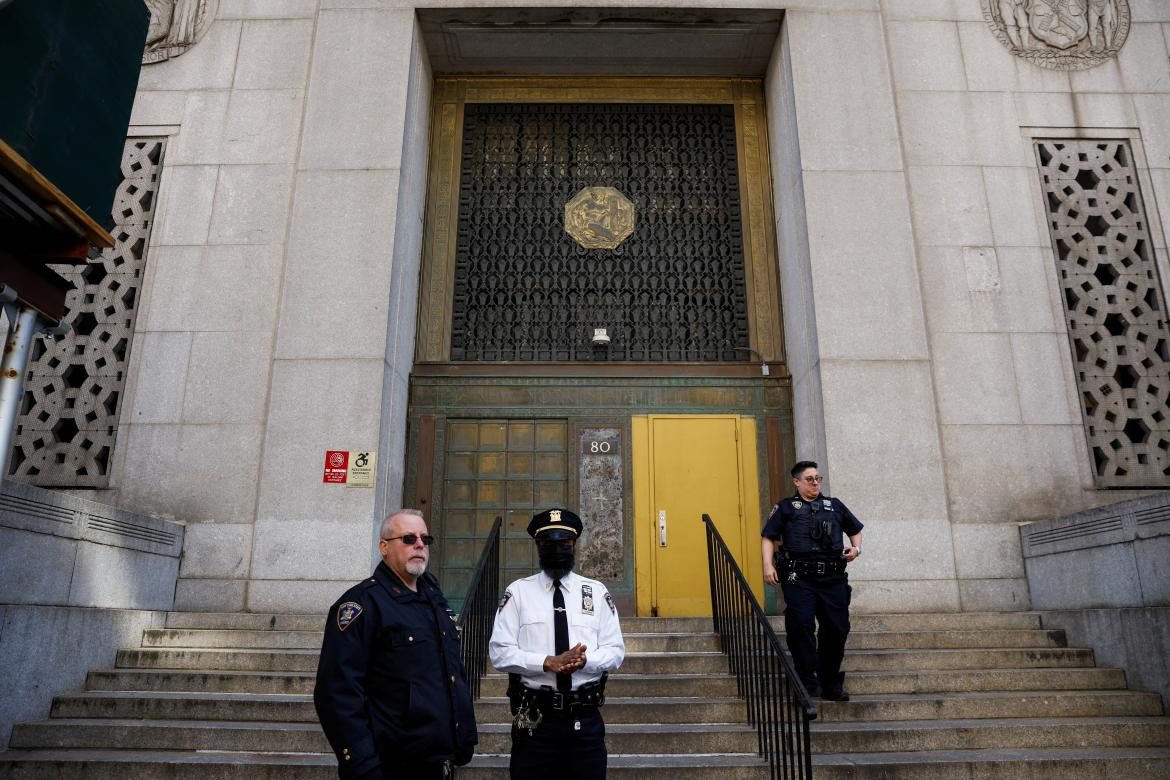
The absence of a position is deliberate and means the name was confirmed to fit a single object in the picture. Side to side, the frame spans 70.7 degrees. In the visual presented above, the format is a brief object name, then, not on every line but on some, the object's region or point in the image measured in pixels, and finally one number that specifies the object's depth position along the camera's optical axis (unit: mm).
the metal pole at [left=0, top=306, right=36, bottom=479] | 3785
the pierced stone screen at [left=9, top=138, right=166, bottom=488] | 9258
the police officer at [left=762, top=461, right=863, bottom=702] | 6062
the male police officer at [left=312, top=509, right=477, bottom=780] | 3051
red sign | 9023
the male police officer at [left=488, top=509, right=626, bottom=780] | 3711
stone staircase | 5352
